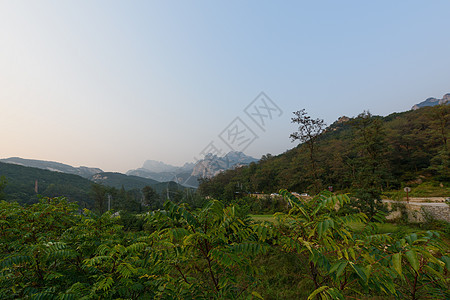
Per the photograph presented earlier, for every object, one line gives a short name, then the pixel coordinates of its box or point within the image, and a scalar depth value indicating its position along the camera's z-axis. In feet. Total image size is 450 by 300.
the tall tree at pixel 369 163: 45.37
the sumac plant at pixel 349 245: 5.19
